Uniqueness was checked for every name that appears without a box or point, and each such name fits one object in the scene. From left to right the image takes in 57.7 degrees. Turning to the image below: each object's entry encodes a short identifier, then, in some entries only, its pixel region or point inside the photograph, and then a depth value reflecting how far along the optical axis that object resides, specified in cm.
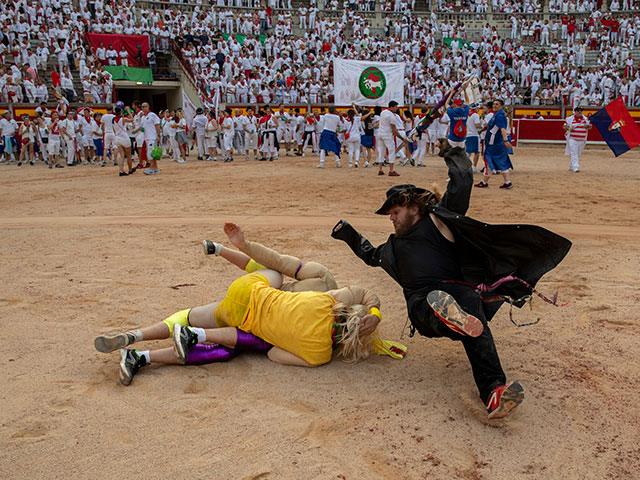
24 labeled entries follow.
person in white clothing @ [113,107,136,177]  1431
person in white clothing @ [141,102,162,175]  1530
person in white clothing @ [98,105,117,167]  1612
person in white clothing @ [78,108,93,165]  1772
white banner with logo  2316
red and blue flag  1582
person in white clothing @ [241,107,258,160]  1912
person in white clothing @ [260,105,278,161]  1830
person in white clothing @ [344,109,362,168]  1617
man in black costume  346
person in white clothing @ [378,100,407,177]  1411
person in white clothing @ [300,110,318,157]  2077
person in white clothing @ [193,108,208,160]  1828
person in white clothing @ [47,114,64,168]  1730
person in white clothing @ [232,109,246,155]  1912
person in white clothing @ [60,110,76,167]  1744
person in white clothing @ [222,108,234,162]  1827
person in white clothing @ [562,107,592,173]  1457
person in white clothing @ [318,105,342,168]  1658
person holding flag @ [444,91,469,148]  1345
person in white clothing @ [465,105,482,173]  1416
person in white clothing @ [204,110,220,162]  1831
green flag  2497
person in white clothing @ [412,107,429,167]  1669
